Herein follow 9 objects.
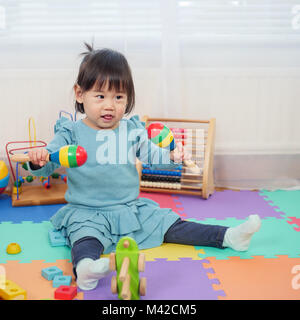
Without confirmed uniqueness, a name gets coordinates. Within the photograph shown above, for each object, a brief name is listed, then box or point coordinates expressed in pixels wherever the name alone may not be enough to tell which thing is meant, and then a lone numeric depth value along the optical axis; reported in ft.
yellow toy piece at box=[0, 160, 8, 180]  5.40
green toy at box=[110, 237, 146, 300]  2.91
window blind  5.65
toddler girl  3.85
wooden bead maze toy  5.34
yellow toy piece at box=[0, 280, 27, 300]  2.93
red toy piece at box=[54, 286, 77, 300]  3.03
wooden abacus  5.71
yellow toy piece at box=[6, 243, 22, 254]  3.86
